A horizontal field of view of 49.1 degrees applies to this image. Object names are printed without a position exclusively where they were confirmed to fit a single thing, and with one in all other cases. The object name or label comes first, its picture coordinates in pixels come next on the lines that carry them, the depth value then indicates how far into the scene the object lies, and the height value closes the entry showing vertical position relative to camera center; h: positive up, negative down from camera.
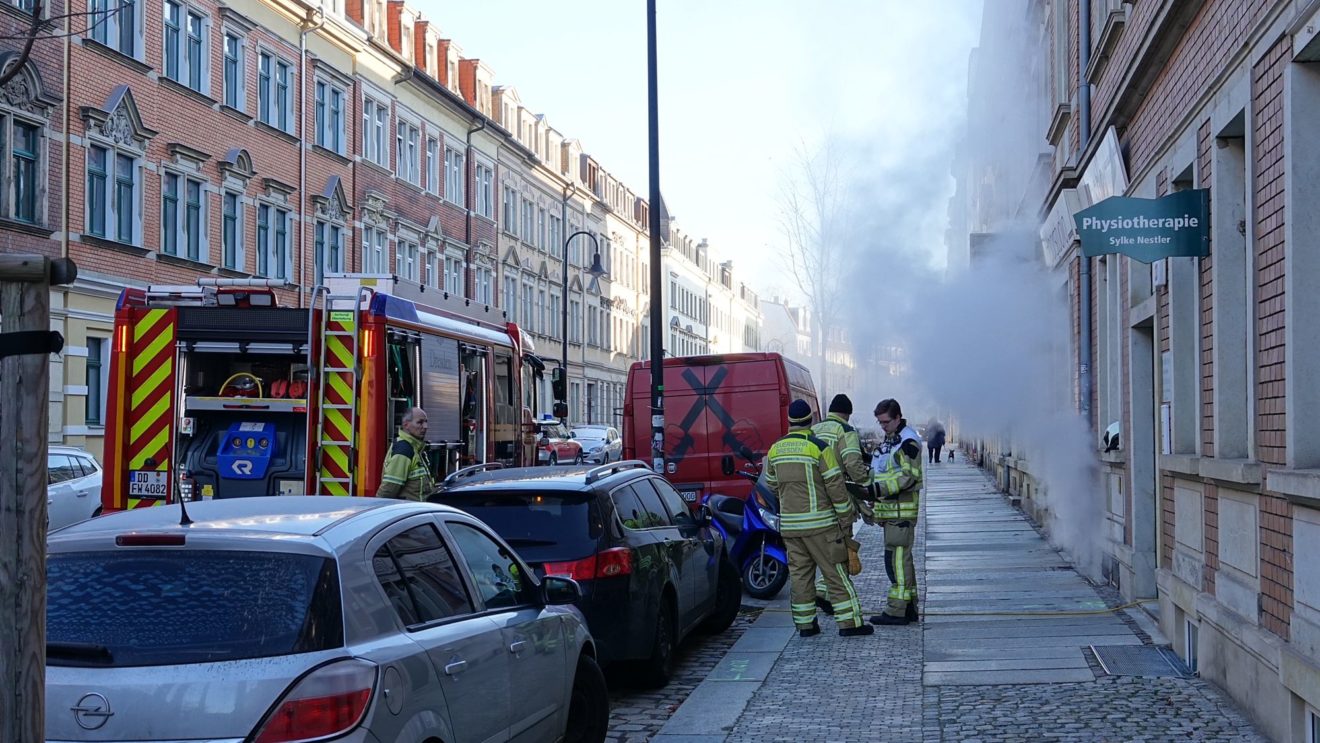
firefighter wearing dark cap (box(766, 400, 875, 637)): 10.80 -0.81
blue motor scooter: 13.38 -1.28
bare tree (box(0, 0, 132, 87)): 8.15 +2.24
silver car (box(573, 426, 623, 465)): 43.41 -1.17
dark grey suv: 8.44 -0.83
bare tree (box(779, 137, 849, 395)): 51.84 +4.37
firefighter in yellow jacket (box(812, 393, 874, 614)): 11.07 -0.29
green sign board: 8.62 +1.08
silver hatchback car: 4.16 -0.70
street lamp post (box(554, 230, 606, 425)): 19.70 +0.15
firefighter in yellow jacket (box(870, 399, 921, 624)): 11.33 -0.85
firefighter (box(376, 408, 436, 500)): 10.53 -0.44
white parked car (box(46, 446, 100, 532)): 16.67 -0.93
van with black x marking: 17.81 -0.10
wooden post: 3.32 -0.22
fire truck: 12.22 +0.15
